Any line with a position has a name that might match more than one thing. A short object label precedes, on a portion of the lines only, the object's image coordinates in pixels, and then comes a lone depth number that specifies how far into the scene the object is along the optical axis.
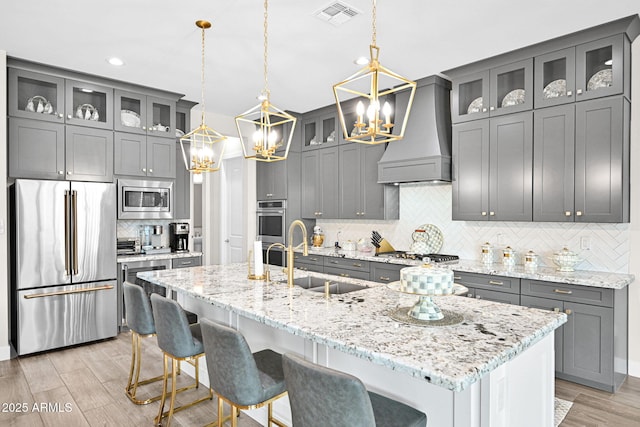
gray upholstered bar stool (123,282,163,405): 2.72
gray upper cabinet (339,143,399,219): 4.89
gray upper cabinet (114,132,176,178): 4.55
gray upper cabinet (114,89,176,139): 4.57
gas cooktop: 4.15
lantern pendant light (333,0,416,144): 1.76
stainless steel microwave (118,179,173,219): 4.55
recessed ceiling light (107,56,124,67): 3.77
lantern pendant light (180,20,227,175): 3.11
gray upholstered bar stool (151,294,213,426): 2.28
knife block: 4.80
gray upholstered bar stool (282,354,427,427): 1.23
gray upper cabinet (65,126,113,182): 4.18
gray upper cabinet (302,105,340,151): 5.44
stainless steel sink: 2.74
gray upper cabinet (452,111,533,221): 3.61
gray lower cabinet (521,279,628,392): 2.98
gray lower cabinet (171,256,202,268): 4.88
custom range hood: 4.17
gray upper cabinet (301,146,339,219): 5.42
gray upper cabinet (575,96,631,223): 3.09
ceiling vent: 2.79
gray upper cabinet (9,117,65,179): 3.84
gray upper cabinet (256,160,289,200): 5.88
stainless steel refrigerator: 3.76
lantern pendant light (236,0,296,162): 2.49
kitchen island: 1.38
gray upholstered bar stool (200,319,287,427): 1.71
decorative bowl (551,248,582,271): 3.37
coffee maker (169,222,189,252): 5.16
